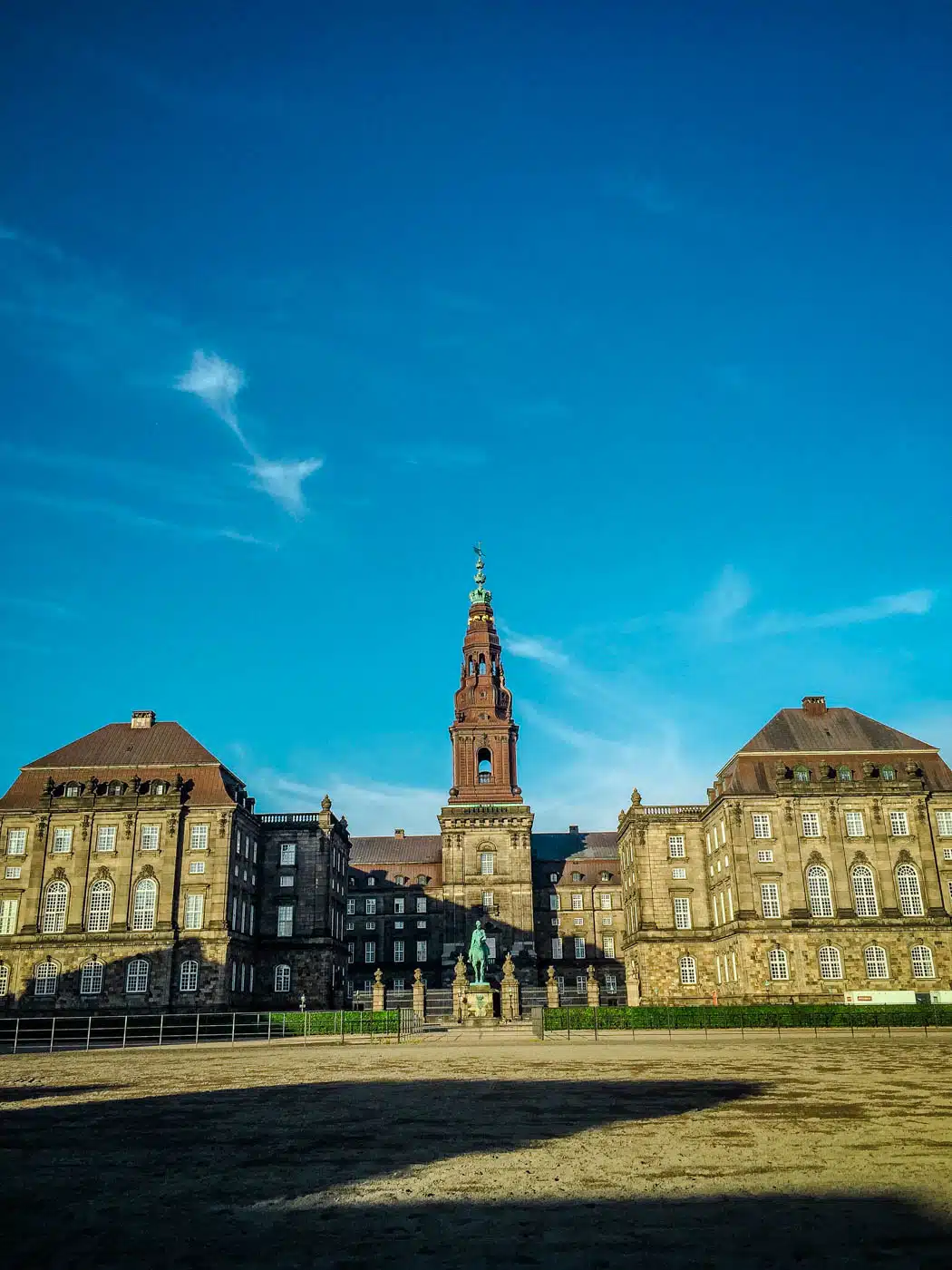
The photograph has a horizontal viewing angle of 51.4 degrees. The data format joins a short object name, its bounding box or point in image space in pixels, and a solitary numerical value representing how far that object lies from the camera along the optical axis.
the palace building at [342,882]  64.50
